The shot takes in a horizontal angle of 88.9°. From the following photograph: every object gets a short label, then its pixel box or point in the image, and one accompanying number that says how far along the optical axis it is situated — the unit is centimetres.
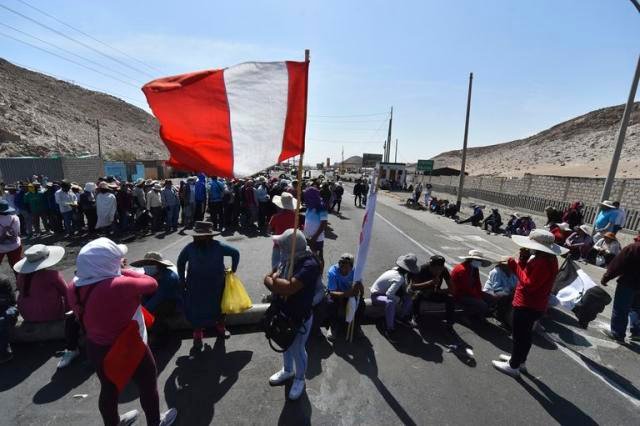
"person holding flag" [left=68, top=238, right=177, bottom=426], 239
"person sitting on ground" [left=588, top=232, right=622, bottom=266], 886
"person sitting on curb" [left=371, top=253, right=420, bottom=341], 472
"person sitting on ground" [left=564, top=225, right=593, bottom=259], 931
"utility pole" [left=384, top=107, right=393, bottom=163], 3995
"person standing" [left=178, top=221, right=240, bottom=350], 388
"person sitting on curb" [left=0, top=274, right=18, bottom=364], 379
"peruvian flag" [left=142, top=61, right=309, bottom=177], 320
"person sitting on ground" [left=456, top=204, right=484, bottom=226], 1625
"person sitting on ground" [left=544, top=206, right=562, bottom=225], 1021
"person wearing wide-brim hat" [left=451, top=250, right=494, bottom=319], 511
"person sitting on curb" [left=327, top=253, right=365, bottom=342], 475
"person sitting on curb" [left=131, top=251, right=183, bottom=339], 429
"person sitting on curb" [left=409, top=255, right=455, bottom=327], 488
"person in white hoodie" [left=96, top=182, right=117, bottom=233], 915
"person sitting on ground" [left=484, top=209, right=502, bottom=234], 1473
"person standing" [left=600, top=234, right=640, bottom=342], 457
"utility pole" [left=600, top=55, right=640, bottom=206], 999
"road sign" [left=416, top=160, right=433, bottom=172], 3244
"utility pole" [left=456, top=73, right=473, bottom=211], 2005
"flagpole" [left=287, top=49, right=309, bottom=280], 293
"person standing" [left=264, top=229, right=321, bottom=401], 296
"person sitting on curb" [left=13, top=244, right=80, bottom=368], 378
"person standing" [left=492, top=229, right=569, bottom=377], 362
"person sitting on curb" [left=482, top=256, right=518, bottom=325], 513
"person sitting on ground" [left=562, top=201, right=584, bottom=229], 1133
